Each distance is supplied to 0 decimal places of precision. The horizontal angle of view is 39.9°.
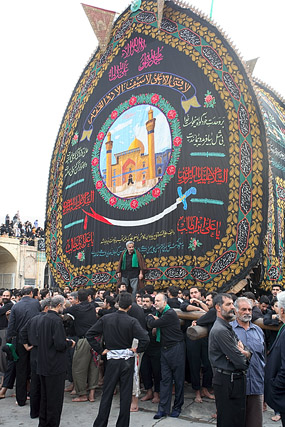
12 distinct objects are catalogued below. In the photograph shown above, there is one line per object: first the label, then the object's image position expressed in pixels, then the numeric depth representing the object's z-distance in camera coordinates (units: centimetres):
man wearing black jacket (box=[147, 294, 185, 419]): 503
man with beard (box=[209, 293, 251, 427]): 336
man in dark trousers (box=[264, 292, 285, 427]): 285
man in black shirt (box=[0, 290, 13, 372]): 659
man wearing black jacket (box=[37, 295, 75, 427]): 451
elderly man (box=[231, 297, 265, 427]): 358
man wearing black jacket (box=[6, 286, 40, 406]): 562
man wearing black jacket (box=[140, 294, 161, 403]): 566
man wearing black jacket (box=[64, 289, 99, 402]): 596
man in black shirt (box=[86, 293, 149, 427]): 421
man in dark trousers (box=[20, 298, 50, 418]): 502
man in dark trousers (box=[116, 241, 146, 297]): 991
